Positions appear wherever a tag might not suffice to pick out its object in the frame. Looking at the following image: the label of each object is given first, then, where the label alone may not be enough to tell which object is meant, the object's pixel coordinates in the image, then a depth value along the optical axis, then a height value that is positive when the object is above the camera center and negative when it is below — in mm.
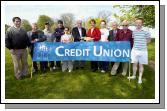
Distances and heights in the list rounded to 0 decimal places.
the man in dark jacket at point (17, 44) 3553 +234
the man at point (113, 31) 3635 +598
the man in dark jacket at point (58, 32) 3723 +580
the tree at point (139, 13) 3996 +1244
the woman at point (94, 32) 3656 +572
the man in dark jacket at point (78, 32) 3728 +582
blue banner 3599 +57
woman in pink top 3679 +411
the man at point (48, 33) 3734 +554
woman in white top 3639 +439
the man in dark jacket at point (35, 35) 3701 +493
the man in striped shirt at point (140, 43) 3478 +265
